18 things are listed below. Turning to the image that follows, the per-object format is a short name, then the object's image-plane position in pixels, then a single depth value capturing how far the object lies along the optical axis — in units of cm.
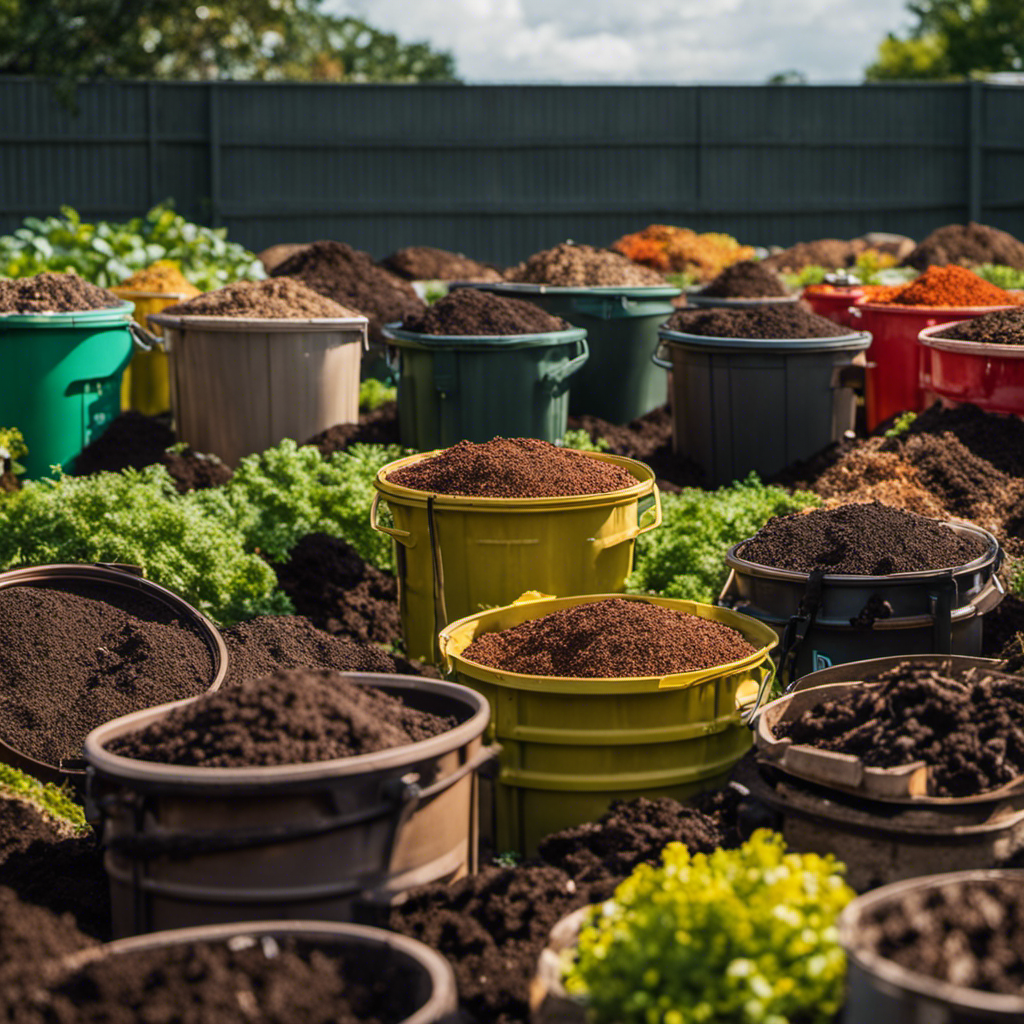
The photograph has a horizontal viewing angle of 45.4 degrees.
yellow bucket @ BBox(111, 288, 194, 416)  866
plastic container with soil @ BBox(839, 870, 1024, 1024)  179
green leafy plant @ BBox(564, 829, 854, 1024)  201
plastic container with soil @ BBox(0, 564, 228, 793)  374
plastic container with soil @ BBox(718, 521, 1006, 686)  388
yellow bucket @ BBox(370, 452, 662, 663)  440
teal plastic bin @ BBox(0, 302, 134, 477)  679
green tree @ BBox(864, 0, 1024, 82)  3688
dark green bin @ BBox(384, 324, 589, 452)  642
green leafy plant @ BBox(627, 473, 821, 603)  504
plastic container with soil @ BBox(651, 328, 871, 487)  668
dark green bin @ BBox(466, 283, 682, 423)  809
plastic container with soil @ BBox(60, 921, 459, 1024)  216
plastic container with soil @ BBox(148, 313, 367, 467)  692
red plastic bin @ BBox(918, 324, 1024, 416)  585
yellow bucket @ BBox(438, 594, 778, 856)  337
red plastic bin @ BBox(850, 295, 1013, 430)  742
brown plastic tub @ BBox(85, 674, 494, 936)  250
